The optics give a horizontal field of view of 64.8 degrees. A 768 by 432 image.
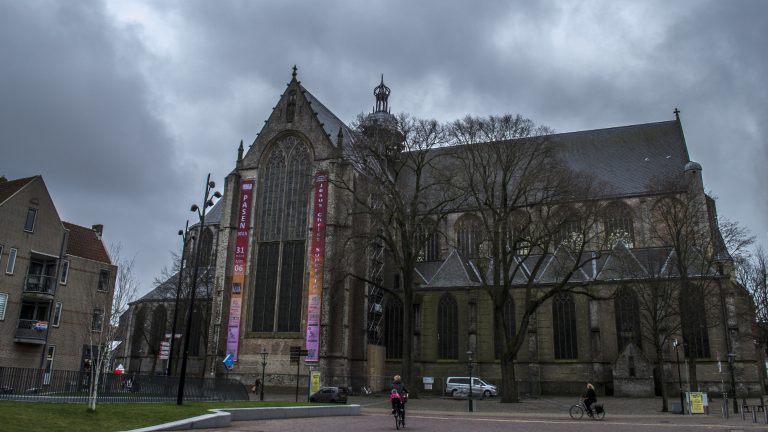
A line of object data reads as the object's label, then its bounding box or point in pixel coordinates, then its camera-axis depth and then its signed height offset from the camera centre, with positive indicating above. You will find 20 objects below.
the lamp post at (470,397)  28.12 -1.27
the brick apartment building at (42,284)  34.94 +4.35
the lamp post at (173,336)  32.41 +1.25
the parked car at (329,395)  34.09 -1.70
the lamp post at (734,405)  28.41 -1.27
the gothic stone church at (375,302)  42.31 +4.82
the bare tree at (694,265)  34.94 +6.86
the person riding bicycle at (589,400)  24.73 -1.09
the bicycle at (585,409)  24.61 -1.61
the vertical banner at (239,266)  45.56 +7.26
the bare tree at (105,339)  17.20 +0.63
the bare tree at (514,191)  33.22 +9.76
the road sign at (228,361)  41.34 +0.04
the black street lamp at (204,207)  21.79 +6.16
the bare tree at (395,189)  35.69 +10.69
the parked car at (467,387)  41.44 -1.24
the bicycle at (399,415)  18.16 -1.43
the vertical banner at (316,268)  43.00 +6.83
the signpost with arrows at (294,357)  43.60 +0.47
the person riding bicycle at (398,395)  18.56 -0.86
